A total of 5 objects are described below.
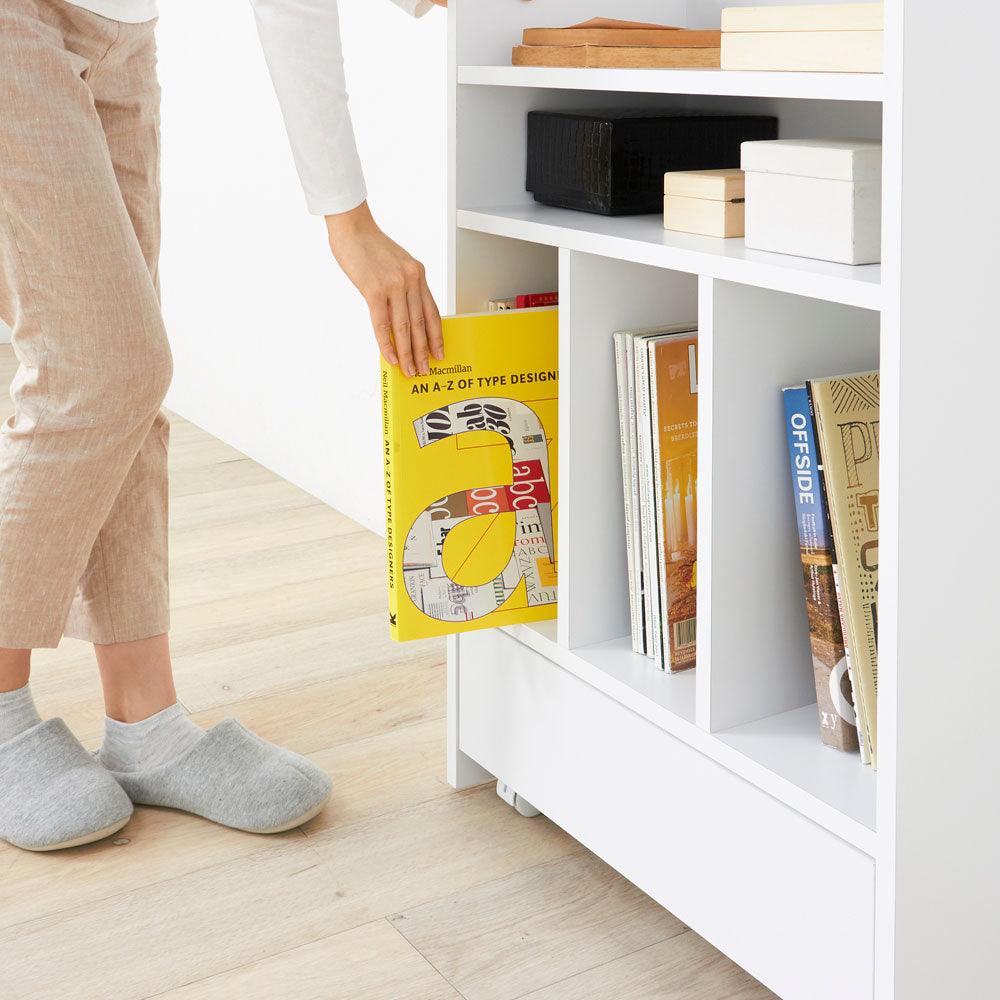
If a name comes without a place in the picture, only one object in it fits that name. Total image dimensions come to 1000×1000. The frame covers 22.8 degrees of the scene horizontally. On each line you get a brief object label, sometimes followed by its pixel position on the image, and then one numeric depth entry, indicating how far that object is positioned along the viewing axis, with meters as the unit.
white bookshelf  1.83
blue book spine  2.00
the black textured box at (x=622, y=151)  2.18
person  2.15
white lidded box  1.90
